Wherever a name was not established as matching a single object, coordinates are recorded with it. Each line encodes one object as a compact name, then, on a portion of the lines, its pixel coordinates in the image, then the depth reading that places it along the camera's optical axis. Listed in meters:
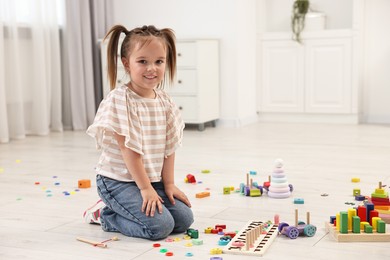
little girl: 1.85
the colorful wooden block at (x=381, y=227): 1.79
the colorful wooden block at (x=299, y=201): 2.27
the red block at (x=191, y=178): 2.70
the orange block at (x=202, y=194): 2.41
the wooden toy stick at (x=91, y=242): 1.79
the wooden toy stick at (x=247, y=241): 1.70
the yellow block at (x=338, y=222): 1.81
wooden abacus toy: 1.69
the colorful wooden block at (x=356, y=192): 2.35
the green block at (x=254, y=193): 2.39
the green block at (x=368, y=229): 1.80
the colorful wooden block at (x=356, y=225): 1.79
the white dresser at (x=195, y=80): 4.46
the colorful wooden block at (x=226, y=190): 2.46
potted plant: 4.86
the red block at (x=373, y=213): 1.86
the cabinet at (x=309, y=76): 4.75
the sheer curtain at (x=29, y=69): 4.17
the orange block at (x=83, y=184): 2.61
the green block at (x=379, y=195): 2.08
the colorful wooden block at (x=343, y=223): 1.77
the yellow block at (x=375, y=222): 1.82
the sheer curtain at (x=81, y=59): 4.64
